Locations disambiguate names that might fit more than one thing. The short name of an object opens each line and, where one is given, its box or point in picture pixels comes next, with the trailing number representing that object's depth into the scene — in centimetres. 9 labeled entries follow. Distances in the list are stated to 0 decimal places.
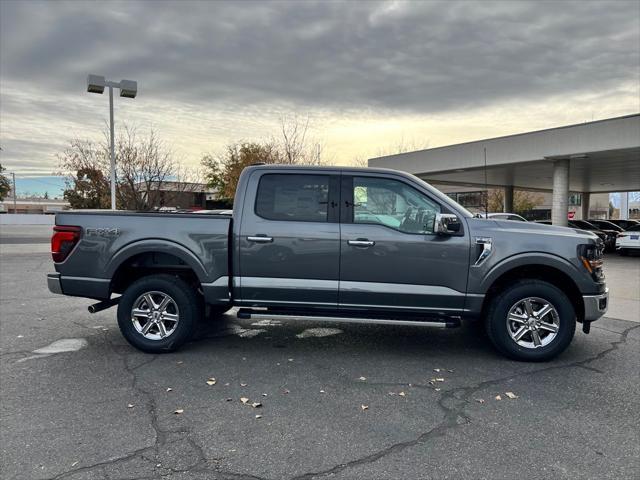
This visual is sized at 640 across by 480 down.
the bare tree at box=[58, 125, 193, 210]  2117
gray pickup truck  480
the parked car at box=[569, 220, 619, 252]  2125
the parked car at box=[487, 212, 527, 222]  1323
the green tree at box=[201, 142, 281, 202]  2839
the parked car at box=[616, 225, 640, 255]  1823
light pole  1430
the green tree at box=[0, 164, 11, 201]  5773
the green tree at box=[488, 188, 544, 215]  5006
